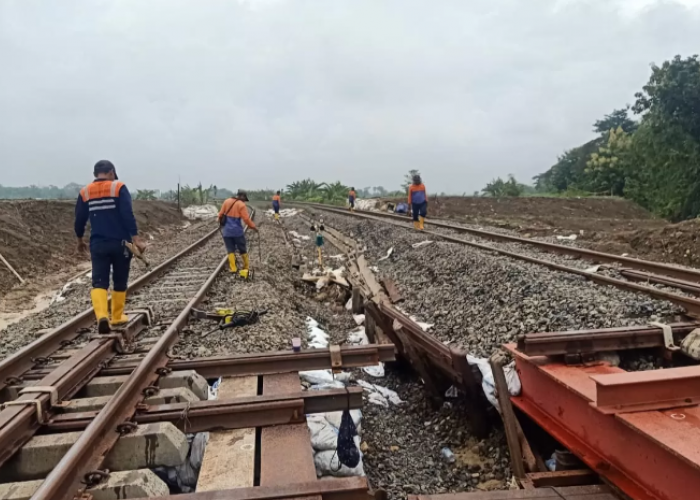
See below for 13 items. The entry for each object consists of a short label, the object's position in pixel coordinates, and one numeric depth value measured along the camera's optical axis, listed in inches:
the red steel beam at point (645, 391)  117.7
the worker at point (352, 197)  1254.1
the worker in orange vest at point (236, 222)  396.2
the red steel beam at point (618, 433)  101.0
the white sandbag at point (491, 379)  173.5
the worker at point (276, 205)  1162.0
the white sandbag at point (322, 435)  154.8
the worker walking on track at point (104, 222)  225.3
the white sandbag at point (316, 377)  200.4
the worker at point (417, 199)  604.5
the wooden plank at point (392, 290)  335.9
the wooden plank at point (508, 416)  158.6
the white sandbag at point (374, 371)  263.7
